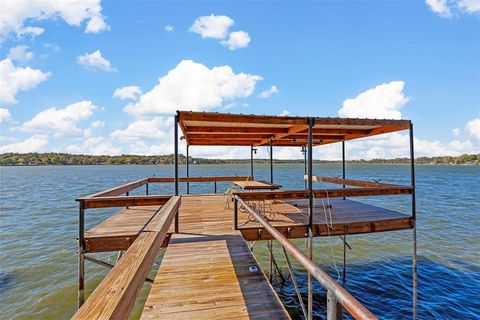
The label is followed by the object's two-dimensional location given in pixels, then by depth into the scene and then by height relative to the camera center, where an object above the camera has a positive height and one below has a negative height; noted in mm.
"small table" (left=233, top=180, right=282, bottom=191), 7638 -727
